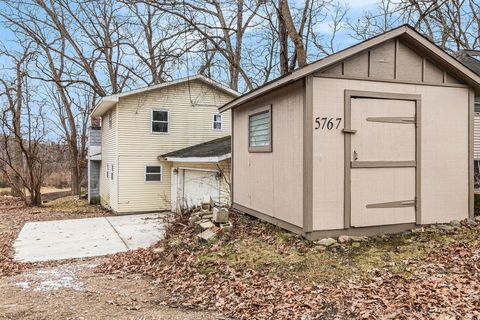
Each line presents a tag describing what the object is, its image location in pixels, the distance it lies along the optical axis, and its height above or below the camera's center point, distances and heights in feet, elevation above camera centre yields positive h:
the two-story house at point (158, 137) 53.52 +3.54
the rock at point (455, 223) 22.34 -3.75
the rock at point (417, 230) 21.68 -4.04
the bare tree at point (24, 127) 62.69 +5.69
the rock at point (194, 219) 27.82 -4.37
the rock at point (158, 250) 24.36 -5.92
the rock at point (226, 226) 24.82 -4.46
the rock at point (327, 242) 19.92 -4.35
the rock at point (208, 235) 23.53 -4.79
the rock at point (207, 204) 29.48 -3.46
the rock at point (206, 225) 25.21 -4.40
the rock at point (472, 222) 22.56 -3.71
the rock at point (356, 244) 19.94 -4.49
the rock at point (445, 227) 21.83 -3.90
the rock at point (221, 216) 25.62 -3.82
